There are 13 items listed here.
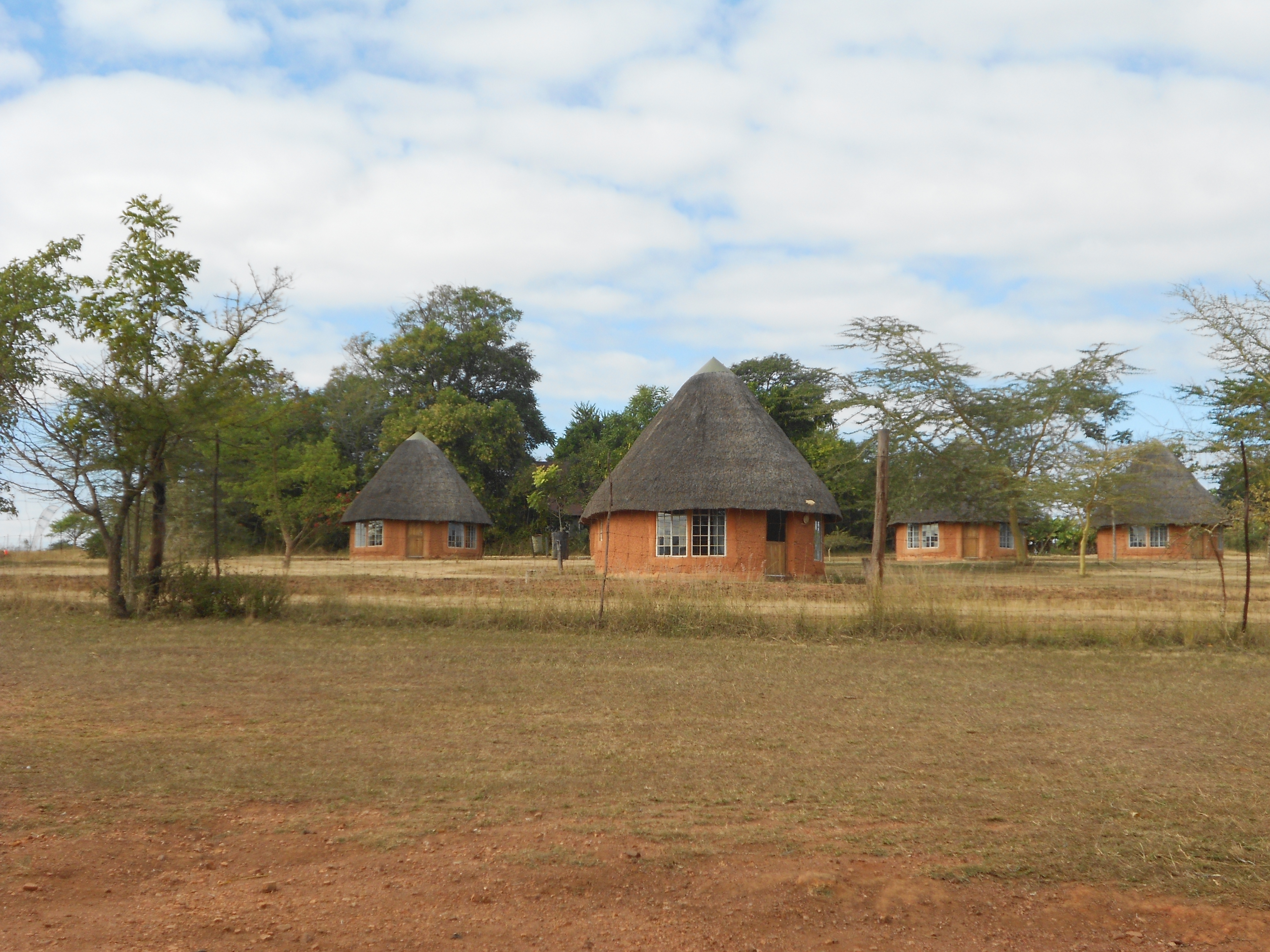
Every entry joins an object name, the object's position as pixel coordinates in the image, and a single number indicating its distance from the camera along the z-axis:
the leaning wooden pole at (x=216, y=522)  15.24
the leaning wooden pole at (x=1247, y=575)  12.23
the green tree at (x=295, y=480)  33.03
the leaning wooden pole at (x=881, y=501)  16.09
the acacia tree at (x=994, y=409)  33.41
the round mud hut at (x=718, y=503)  24.95
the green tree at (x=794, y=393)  37.12
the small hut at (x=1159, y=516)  35.56
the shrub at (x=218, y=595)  14.90
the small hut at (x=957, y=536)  44.91
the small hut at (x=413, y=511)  38.47
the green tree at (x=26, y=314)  15.33
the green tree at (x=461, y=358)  49.94
